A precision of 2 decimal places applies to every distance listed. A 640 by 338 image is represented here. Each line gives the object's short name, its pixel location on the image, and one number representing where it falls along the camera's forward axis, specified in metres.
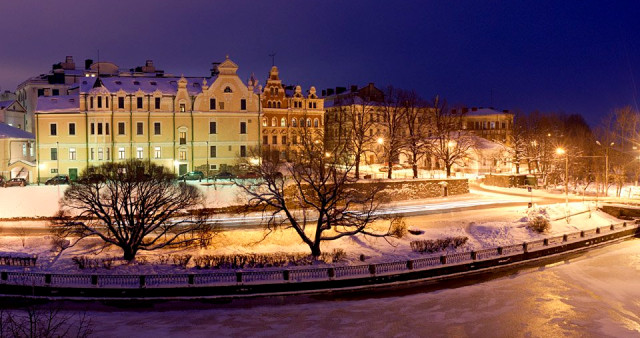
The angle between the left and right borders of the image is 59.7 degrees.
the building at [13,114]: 71.25
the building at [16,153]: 51.94
